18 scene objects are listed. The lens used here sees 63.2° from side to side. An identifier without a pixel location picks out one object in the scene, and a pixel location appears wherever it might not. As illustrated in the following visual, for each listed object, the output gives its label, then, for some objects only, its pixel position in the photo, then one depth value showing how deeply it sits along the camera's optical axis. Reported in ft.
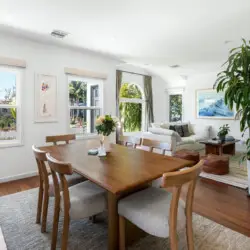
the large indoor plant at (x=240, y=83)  8.44
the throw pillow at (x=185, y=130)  19.10
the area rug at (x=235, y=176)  10.81
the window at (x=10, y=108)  11.96
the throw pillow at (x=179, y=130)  18.67
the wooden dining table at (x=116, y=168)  4.72
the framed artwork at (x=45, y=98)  12.53
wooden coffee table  16.08
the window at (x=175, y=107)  24.18
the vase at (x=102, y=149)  7.23
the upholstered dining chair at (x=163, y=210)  4.22
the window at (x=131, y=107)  20.49
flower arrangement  7.14
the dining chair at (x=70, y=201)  5.08
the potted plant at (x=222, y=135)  16.84
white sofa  15.24
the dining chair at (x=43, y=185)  6.18
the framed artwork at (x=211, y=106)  20.55
